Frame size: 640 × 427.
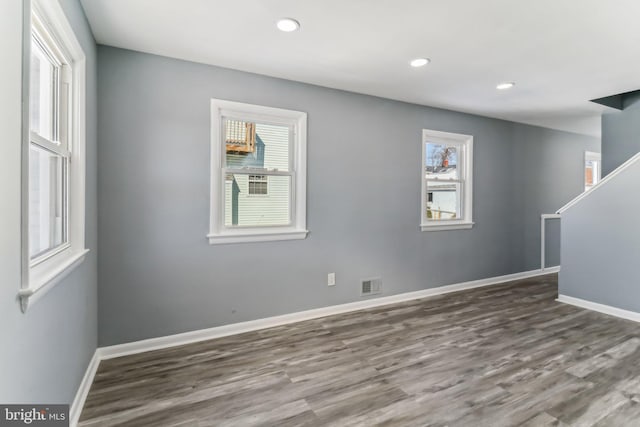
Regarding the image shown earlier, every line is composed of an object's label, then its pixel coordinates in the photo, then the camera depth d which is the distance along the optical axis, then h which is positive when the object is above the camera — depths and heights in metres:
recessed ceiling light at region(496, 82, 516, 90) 3.34 +1.30
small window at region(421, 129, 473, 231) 4.24 +0.39
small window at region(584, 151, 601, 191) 5.86 +0.79
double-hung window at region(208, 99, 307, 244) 2.95 +0.34
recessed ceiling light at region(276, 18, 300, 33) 2.19 +1.27
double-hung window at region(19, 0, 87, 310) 1.41 +0.27
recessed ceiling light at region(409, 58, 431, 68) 2.78 +1.28
